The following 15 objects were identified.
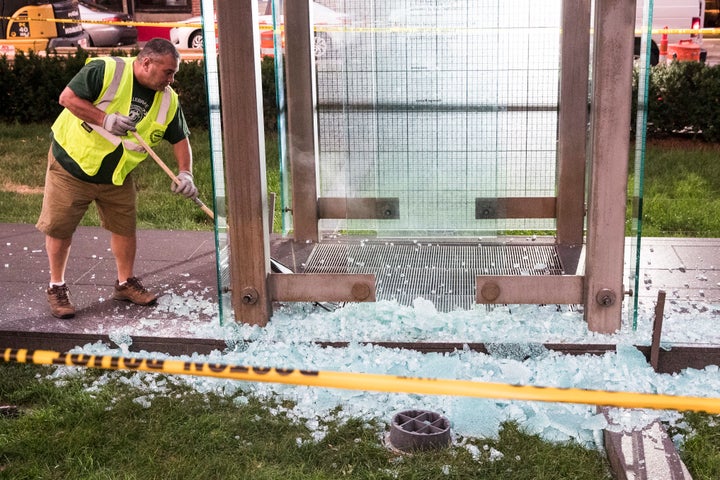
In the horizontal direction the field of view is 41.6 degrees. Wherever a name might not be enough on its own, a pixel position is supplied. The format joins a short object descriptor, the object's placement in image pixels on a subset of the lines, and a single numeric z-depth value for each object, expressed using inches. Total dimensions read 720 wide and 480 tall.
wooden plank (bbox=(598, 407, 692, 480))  137.9
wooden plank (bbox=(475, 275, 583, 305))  189.3
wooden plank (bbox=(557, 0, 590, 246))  228.1
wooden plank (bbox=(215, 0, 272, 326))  181.6
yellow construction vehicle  743.7
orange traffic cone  550.0
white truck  674.2
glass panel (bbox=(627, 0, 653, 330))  170.1
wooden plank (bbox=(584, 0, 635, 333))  173.8
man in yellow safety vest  195.8
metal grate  209.9
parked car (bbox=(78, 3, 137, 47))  844.0
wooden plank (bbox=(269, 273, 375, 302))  192.9
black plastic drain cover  148.3
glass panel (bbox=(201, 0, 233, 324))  178.7
